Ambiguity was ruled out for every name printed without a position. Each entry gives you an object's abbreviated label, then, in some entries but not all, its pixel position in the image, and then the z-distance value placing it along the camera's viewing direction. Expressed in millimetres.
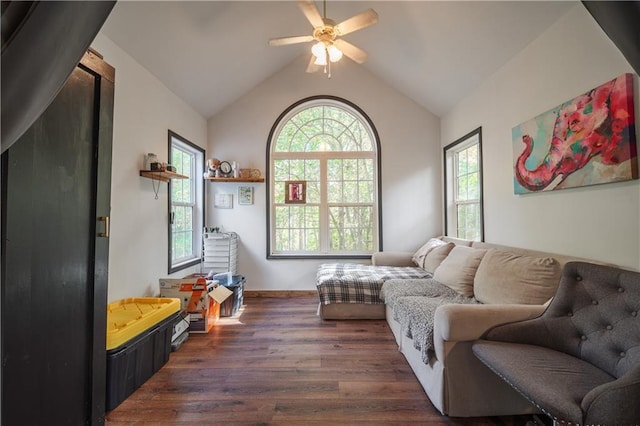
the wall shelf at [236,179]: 3730
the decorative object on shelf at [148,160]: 2547
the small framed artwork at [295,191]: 3982
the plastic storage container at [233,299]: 3111
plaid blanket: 2953
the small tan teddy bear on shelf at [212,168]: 3699
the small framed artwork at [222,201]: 3881
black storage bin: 1657
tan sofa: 1534
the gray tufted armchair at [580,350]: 974
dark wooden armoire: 1008
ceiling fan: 2021
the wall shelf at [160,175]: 2496
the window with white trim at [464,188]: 3091
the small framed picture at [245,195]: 3908
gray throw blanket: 1755
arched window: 4012
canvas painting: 1484
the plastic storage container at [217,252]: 3555
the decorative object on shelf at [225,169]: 3736
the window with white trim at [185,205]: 3111
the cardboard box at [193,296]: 2658
